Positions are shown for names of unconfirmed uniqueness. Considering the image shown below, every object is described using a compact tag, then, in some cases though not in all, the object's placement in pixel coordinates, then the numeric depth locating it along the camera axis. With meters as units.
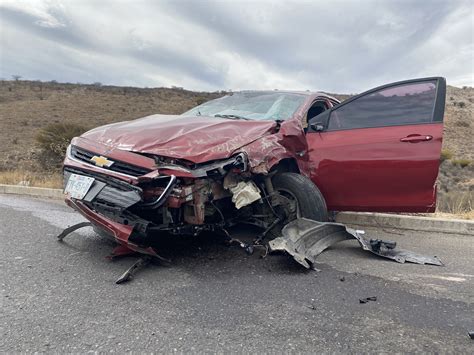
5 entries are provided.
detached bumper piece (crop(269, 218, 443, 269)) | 3.37
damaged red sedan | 3.03
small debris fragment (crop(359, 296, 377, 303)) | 2.67
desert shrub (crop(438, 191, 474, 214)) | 6.13
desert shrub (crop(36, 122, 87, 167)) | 13.79
